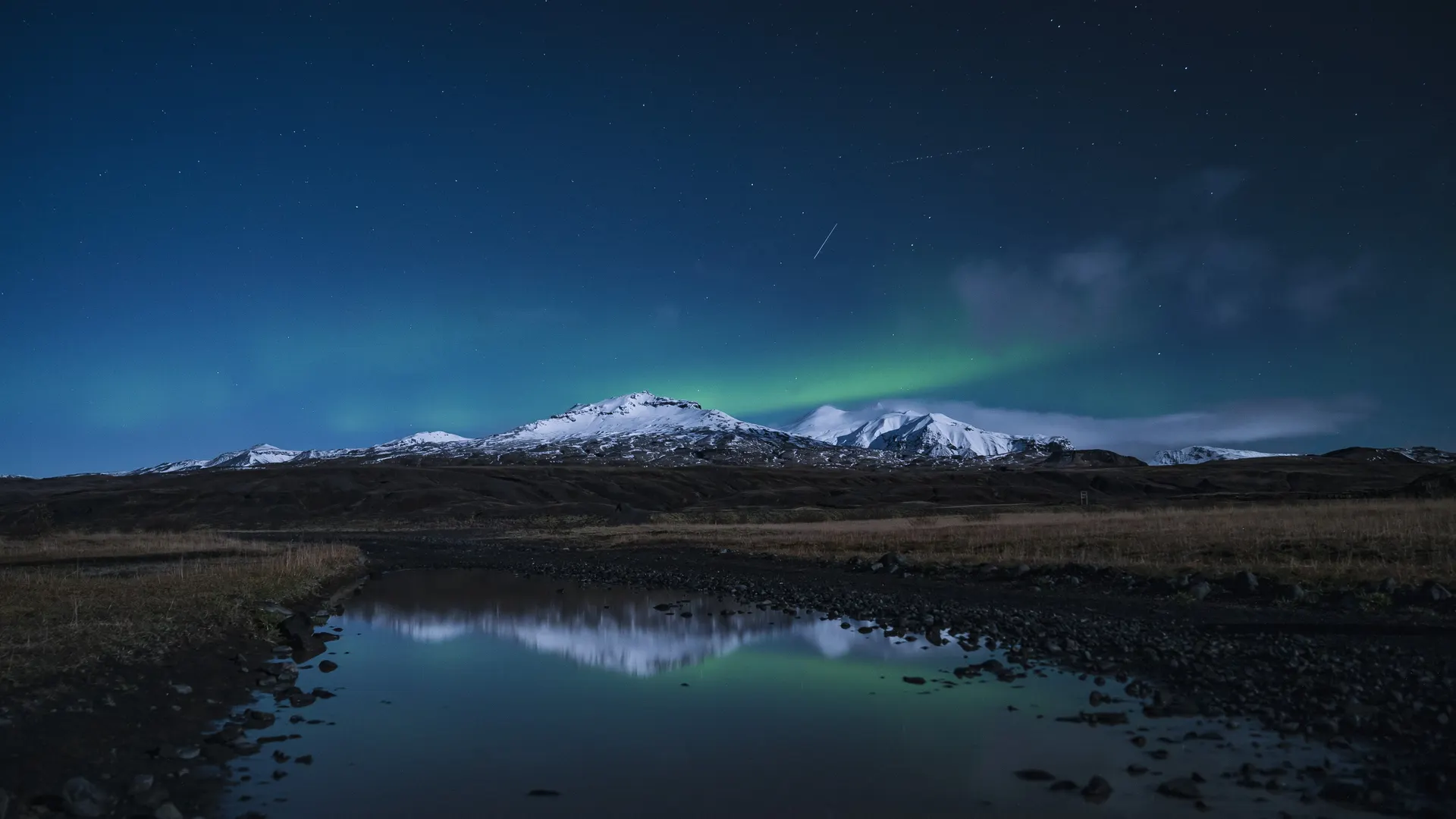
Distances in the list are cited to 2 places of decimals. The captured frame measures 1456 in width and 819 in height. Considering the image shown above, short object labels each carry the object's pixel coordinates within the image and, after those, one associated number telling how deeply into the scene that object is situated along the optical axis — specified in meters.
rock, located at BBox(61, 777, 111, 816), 9.41
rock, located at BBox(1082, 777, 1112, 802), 10.50
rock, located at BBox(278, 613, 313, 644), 22.77
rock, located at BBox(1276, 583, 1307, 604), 22.25
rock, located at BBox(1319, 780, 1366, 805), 9.84
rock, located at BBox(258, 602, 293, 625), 23.55
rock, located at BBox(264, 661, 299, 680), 18.28
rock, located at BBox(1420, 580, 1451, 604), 19.88
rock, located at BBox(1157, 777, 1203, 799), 10.37
